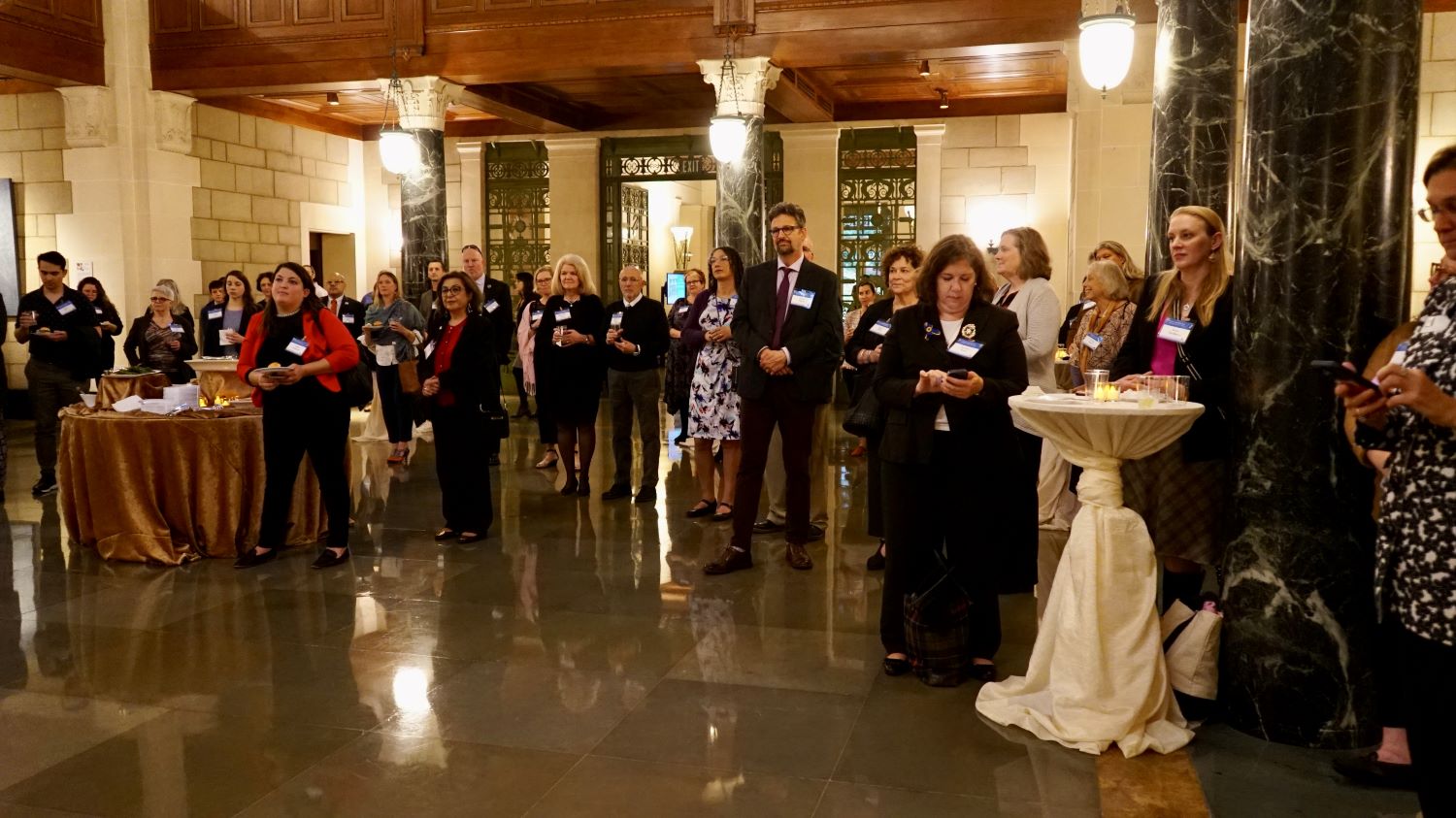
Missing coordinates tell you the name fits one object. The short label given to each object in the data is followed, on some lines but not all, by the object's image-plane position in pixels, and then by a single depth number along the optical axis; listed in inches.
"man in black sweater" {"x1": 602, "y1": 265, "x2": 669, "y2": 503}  283.4
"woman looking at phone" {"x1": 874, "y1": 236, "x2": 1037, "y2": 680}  147.6
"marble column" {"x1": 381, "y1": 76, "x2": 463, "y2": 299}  412.8
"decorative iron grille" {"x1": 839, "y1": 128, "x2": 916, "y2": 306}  538.6
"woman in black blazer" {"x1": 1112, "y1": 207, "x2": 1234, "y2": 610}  140.0
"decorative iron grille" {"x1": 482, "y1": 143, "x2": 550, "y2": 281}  588.4
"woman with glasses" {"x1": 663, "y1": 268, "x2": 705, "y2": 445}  332.8
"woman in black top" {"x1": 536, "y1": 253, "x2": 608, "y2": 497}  281.7
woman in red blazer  213.9
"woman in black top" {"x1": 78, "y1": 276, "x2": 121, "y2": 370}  343.9
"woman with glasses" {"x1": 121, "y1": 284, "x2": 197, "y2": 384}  335.0
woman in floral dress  245.9
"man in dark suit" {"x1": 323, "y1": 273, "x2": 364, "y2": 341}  361.1
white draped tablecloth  127.4
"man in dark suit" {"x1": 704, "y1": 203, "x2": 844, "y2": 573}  204.4
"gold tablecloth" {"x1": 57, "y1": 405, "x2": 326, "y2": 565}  221.0
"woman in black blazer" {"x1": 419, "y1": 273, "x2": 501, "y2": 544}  235.1
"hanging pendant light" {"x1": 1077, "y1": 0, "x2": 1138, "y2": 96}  248.8
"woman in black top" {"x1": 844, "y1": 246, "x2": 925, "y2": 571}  215.8
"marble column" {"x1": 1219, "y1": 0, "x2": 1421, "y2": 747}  122.6
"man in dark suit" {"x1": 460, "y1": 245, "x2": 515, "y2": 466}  358.3
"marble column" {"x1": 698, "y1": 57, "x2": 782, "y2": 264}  379.9
